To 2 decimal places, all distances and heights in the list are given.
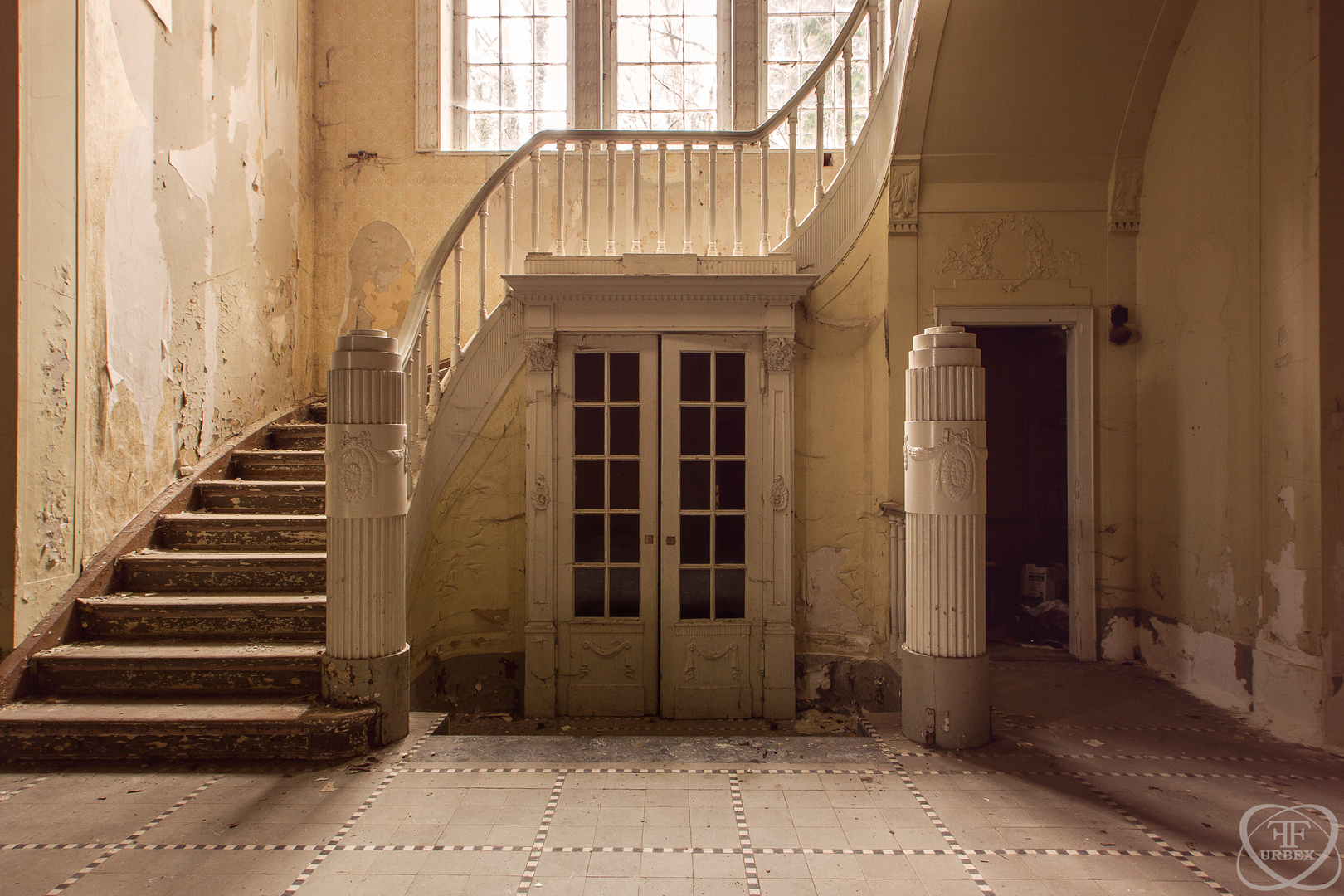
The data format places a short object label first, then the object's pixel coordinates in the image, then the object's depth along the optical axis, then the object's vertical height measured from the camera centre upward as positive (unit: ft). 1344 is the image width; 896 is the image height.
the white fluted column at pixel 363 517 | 9.80 -0.77
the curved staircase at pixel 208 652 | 9.53 -2.98
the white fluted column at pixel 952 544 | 9.94 -1.22
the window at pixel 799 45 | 21.40 +13.08
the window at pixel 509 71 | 21.85 +12.51
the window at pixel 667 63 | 21.52 +12.56
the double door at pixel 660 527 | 14.32 -1.36
